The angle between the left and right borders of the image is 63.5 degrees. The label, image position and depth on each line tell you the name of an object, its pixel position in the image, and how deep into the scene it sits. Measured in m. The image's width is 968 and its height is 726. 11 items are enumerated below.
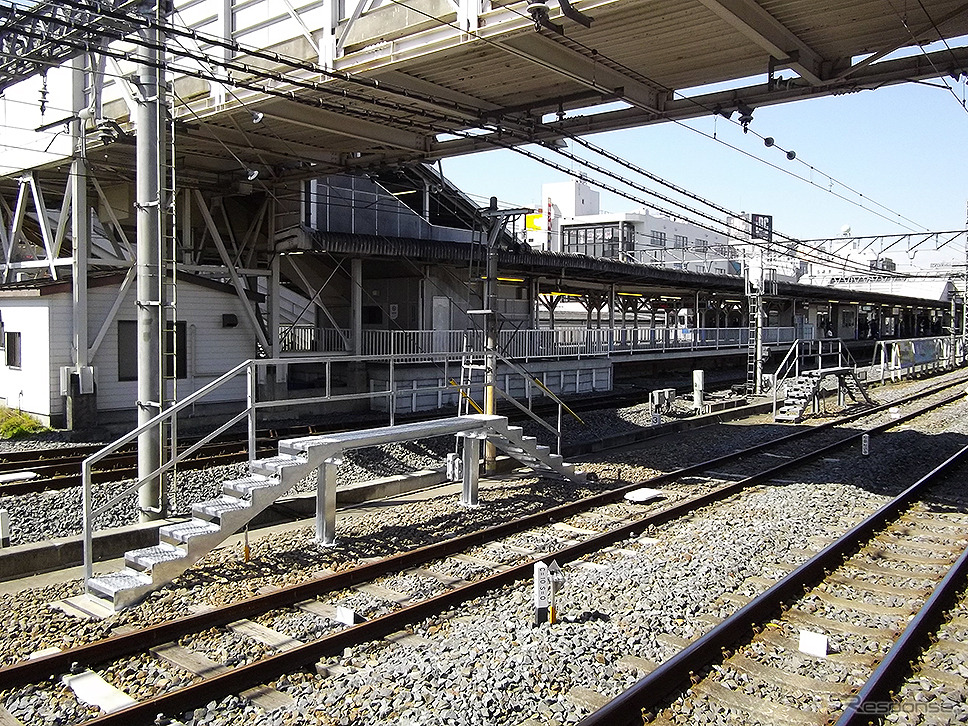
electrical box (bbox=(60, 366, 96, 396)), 16.30
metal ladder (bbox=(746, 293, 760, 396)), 26.36
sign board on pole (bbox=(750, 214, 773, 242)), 44.86
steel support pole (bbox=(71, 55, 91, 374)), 16.59
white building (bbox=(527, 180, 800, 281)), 52.16
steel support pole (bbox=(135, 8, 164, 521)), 9.58
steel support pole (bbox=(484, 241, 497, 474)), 13.02
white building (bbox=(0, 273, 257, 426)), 16.70
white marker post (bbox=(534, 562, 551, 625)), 6.86
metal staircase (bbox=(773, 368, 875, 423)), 21.88
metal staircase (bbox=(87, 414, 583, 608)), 7.35
